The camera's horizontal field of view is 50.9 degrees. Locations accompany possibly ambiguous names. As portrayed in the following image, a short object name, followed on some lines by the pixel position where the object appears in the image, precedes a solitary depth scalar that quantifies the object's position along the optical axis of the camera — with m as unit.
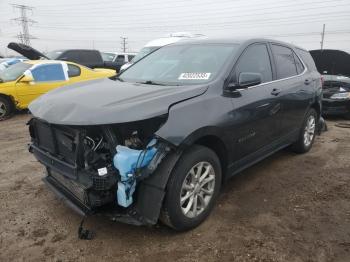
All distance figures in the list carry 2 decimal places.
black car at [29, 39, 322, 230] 3.02
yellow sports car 9.22
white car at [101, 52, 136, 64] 19.55
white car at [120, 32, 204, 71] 12.28
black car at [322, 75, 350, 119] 8.73
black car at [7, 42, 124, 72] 15.44
